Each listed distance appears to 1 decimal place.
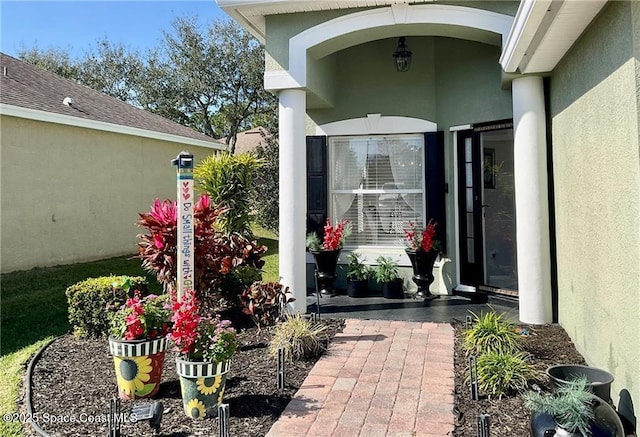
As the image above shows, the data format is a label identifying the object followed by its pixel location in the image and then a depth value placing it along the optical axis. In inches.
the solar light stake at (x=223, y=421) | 126.0
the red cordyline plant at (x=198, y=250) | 213.5
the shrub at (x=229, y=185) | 273.9
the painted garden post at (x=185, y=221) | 185.3
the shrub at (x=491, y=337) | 181.8
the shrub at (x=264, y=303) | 237.0
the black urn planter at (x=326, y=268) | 309.9
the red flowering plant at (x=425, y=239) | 294.2
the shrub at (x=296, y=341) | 194.1
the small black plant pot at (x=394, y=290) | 303.1
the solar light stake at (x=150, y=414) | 131.2
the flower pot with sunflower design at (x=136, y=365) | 156.7
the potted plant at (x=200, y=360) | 144.7
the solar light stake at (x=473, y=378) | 156.6
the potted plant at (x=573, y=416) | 109.0
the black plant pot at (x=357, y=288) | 310.7
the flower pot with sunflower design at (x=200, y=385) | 144.1
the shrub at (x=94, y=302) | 225.0
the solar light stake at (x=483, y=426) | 119.6
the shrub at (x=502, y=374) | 158.6
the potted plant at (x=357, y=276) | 311.0
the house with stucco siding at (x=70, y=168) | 401.7
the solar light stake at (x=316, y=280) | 263.3
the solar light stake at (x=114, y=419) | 127.2
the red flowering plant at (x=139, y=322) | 158.6
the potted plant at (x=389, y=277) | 303.3
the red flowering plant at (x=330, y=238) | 310.3
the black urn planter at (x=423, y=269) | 296.4
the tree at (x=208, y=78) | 852.6
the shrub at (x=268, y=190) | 599.5
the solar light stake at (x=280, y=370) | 166.9
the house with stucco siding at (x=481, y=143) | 147.3
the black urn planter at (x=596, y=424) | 110.0
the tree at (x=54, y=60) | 1008.9
